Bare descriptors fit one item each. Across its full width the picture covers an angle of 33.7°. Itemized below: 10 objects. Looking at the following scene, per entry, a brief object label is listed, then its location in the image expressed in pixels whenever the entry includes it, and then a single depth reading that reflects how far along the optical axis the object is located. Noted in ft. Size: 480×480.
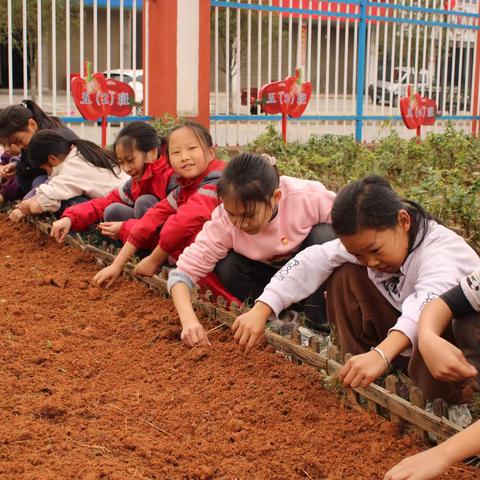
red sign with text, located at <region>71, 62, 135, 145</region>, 22.27
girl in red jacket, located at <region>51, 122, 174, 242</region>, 14.97
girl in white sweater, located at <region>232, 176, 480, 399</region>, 7.96
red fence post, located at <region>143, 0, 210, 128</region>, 27.25
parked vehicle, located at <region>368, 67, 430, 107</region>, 36.96
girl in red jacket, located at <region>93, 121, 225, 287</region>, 12.64
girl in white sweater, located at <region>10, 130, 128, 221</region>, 17.43
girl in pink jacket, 10.46
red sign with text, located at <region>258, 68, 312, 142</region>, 26.07
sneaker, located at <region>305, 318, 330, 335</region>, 11.34
